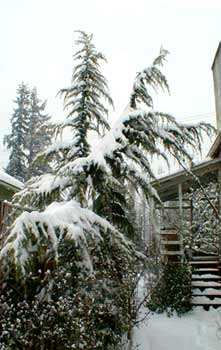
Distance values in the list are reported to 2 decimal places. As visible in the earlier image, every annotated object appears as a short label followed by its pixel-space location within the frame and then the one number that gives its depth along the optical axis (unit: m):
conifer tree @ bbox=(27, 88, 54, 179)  27.89
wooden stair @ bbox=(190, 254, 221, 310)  9.33
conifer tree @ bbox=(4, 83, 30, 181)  26.59
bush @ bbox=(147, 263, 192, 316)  8.84
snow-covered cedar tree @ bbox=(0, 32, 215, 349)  4.16
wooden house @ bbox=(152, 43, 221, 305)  9.58
